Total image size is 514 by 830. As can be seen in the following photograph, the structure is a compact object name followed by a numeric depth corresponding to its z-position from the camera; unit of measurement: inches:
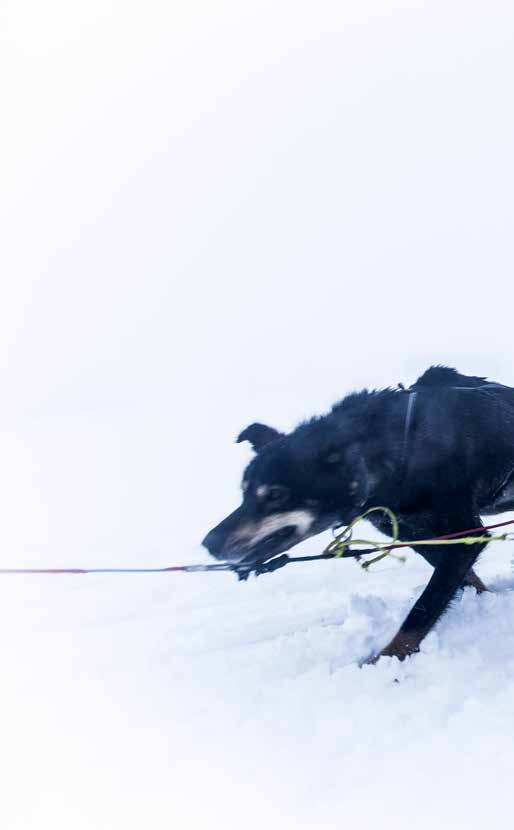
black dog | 141.3
